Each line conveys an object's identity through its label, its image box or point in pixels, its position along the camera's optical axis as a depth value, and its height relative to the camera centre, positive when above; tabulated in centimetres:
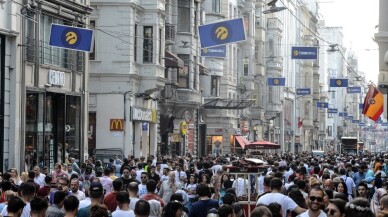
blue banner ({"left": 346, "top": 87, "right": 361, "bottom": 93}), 7914 +414
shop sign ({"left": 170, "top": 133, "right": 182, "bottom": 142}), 5875 +44
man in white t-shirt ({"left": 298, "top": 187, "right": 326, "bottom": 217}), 1229 -66
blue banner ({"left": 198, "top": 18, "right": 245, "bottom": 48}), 3128 +324
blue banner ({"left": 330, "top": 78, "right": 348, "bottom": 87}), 7044 +415
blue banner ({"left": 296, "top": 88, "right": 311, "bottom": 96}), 7512 +380
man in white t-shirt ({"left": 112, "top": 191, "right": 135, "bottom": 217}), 1334 -75
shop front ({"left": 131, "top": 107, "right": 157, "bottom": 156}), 4956 +67
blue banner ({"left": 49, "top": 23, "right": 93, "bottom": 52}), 2925 +286
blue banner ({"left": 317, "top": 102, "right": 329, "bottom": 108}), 8958 +336
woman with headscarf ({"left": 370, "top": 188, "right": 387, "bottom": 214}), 1735 -85
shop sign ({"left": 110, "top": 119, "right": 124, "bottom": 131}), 4559 +84
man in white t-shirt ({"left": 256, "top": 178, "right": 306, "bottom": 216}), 1476 -73
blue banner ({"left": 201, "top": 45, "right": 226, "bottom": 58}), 3872 +338
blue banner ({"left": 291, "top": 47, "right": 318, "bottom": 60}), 5084 +439
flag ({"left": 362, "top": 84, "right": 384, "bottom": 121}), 3981 +158
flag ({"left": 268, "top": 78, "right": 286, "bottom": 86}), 6398 +378
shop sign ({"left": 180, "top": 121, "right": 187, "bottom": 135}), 5888 +93
